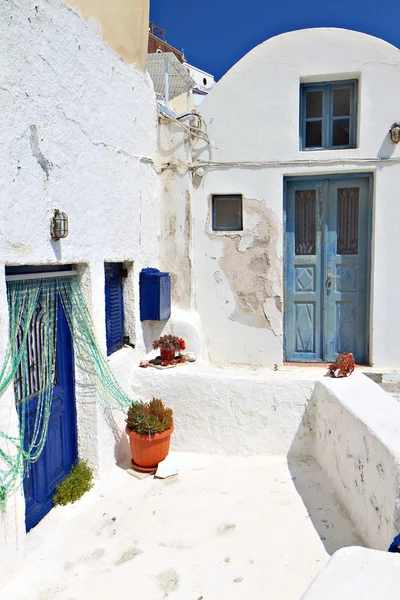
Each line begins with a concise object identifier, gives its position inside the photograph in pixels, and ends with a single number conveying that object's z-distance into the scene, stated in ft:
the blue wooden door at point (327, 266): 19.71
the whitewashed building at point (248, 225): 15.15
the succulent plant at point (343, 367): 16.30
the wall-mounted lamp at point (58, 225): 11.76
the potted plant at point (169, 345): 17.89
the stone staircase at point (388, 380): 18.83
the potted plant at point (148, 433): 15.12
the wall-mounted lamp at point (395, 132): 18.35
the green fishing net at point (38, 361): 10.37
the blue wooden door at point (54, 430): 12.14
